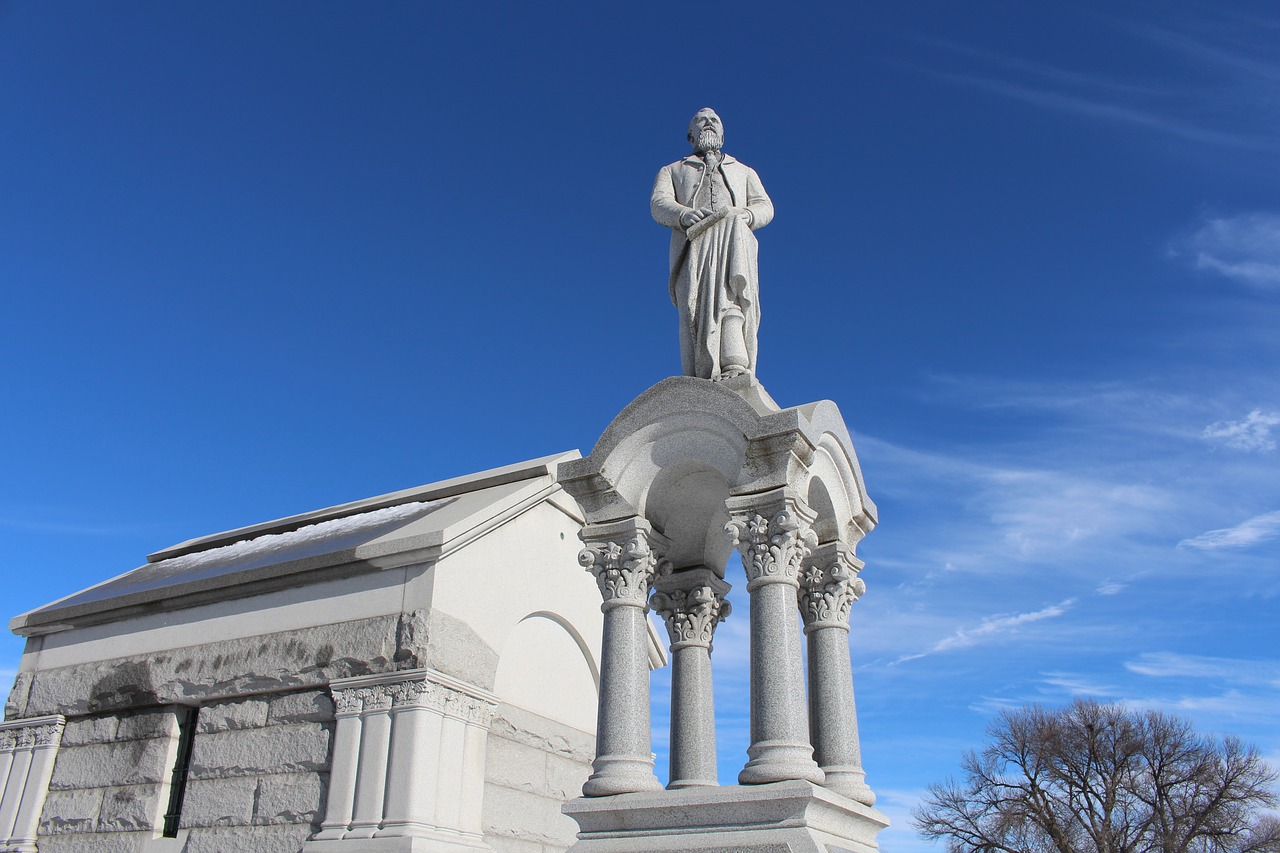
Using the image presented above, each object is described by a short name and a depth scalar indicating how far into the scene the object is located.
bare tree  29.03
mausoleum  6.70
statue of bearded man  8.00
